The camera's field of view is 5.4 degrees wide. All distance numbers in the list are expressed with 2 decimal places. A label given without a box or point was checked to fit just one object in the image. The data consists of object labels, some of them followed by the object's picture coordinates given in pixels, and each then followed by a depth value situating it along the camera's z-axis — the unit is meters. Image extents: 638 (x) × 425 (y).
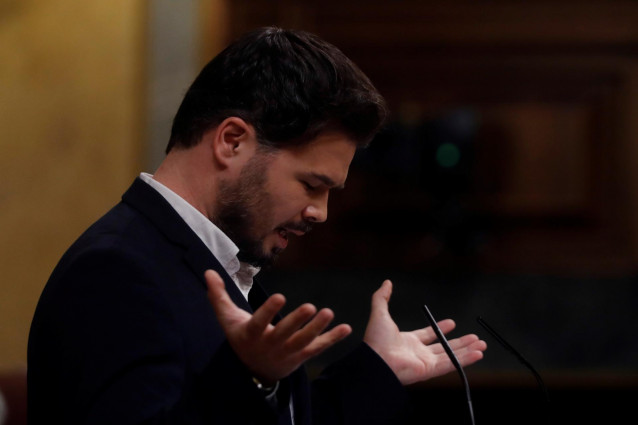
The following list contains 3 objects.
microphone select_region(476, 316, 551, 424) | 6.65
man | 6.52
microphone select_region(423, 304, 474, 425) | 6.62
